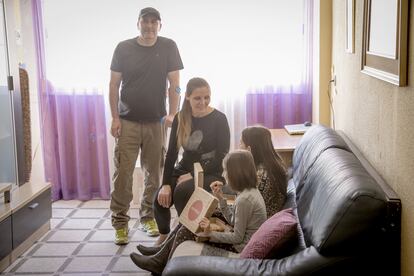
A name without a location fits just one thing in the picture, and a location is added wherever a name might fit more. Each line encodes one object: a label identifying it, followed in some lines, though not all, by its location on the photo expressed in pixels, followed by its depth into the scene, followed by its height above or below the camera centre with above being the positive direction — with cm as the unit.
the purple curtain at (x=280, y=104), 441 -58
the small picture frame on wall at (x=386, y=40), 168 -5
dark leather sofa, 165 -62
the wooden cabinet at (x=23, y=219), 317 -109
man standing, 360 -44
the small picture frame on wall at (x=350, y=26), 281 +0
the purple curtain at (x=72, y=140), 451 -84
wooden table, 335 -71
